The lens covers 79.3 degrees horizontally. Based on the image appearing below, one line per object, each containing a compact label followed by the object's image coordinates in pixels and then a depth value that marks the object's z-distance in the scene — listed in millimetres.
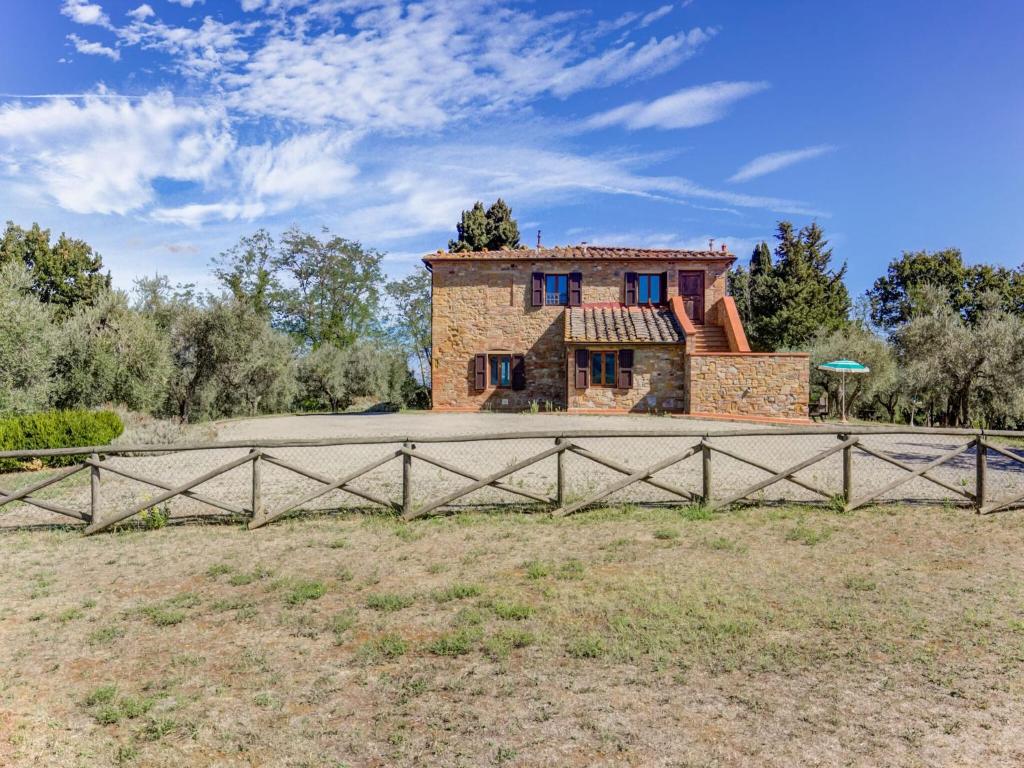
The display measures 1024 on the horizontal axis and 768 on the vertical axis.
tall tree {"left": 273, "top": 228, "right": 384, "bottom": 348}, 35875
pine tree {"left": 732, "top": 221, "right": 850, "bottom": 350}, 32500
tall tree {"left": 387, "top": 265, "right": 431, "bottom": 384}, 39781
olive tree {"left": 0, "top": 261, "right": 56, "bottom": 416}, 14492
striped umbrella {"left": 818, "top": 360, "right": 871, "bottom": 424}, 19562
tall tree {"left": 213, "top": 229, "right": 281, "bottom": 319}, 34688
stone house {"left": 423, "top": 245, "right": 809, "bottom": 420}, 23594
